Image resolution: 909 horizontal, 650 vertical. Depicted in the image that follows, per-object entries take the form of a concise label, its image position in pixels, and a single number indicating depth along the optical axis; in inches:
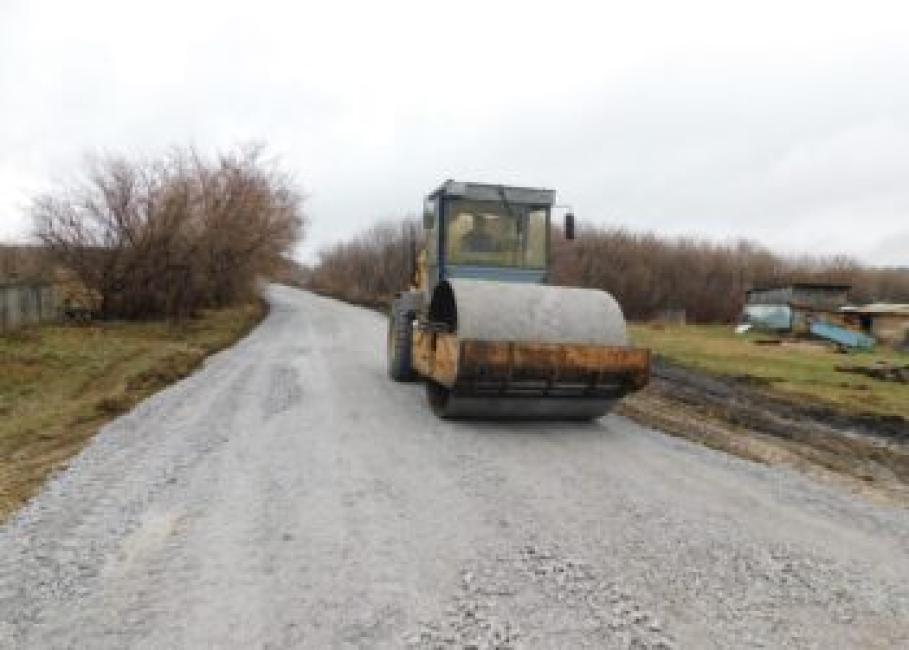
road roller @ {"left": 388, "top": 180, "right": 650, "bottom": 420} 313.9
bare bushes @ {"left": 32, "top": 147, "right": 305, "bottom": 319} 954.1
